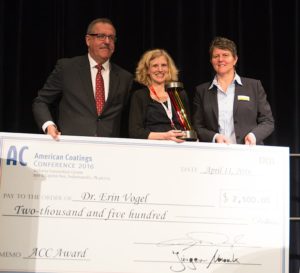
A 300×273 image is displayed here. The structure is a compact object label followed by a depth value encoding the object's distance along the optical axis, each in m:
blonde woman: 2.99
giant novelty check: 2.40
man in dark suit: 3.00
